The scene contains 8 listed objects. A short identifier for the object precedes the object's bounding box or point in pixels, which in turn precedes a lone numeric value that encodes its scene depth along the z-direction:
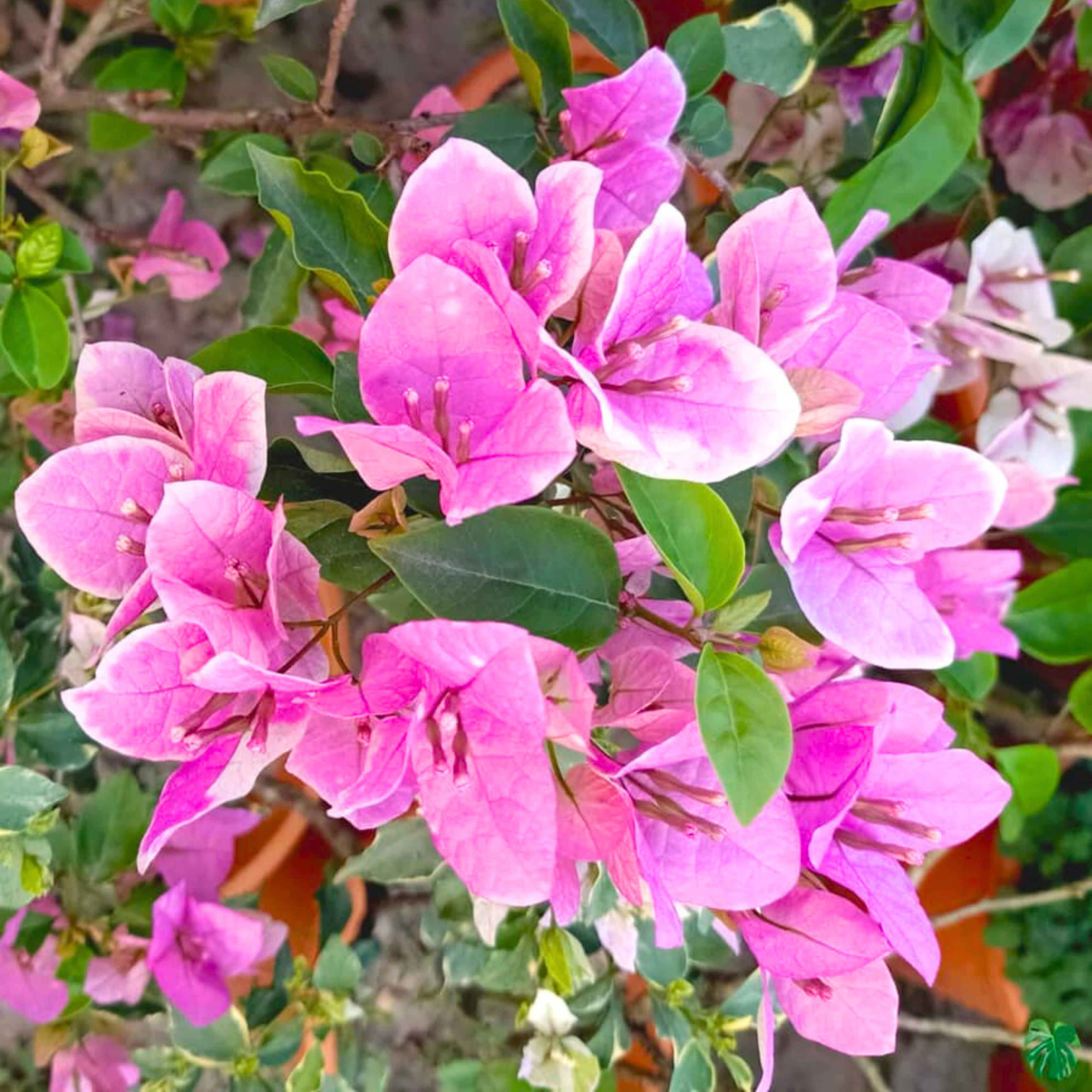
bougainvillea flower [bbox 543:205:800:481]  0.42
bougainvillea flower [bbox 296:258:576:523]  0.40
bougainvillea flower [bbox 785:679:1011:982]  0.47
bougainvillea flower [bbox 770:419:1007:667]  0.49
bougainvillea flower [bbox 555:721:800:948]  0.44
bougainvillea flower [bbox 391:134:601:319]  0.42
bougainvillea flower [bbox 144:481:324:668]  0.41
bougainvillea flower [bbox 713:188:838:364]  0.47
